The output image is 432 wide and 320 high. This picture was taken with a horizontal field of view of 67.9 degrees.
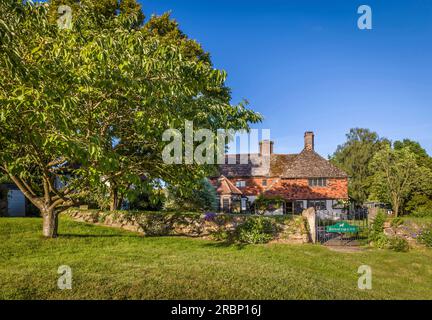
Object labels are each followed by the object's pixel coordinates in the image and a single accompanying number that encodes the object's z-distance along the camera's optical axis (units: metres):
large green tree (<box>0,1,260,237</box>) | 8.12
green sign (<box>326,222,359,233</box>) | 16.36
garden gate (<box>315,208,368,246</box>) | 16.42
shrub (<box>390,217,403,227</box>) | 16.41
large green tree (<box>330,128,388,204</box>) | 59.81
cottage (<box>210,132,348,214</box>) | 39.50
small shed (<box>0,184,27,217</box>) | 26.20
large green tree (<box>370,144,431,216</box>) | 35.91
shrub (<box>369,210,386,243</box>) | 16.64
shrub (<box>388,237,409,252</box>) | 15.64
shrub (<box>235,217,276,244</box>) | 16.55
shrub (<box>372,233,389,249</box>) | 16.16
